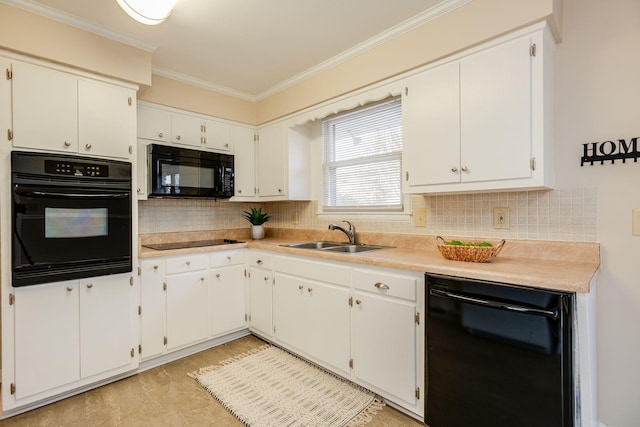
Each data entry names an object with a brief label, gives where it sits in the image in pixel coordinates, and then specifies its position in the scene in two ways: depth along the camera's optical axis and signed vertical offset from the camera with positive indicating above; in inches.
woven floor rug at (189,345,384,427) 73.8 -47.1
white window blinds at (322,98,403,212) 105.2 +19.0
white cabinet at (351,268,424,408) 69.9 -28.3
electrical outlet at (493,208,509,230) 78.7 -1.6
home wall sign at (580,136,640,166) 63.0 +12.2
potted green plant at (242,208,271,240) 136.8 -4.3
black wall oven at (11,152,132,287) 74.7 -0.8
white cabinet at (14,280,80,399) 75.7 -30.2
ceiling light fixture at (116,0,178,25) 66.7 +43.9
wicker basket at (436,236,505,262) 66.6 -8.7
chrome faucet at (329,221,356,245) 109.4 -6.8
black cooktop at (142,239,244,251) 108.7 -11.3
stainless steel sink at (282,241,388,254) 105.3 -11.8
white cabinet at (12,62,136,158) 75.7 +26.0
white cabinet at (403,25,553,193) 64.7 +20.8
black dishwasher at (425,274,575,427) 49.6 -24.9
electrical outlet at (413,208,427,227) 94.7 -1.5
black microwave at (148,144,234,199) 105.4 +14.5
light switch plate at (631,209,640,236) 62.7 -2.2
